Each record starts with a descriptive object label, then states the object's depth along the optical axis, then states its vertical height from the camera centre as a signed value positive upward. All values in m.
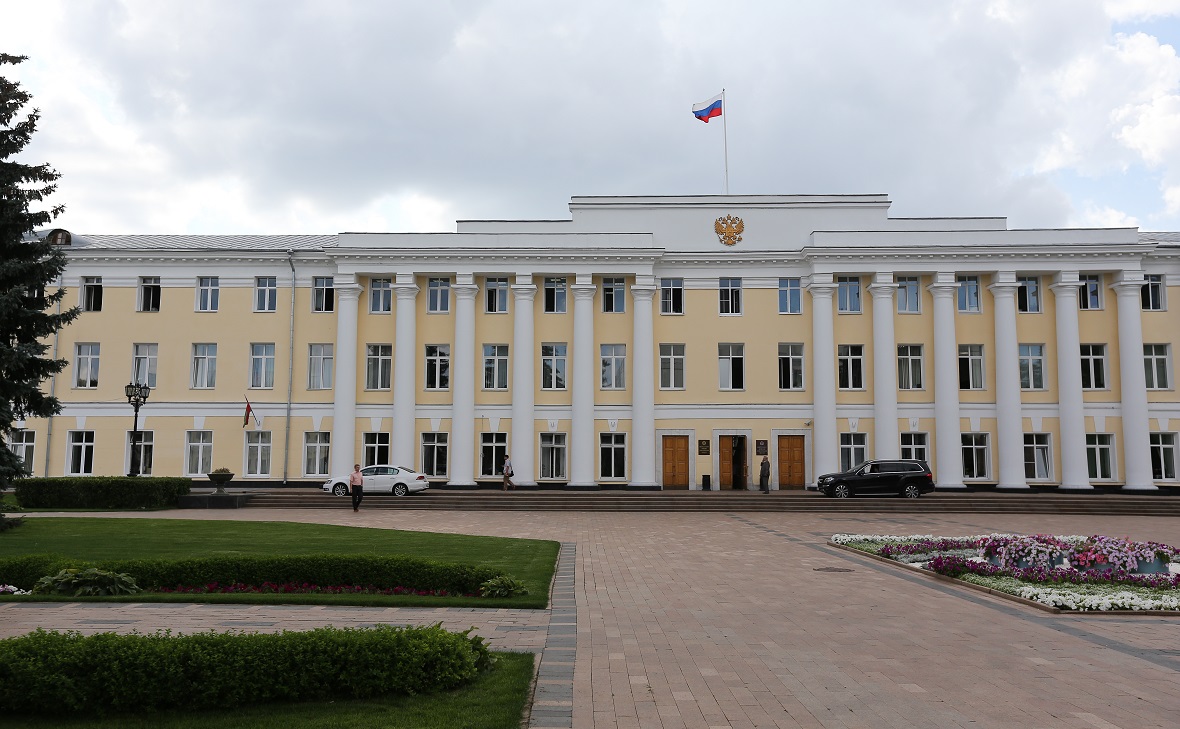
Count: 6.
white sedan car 32.97 -1.47
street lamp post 29.16 +1.72
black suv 32.88 -1.34
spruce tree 17.38 +3.48
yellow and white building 35.97 +4.22
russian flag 37.12 +15.00
